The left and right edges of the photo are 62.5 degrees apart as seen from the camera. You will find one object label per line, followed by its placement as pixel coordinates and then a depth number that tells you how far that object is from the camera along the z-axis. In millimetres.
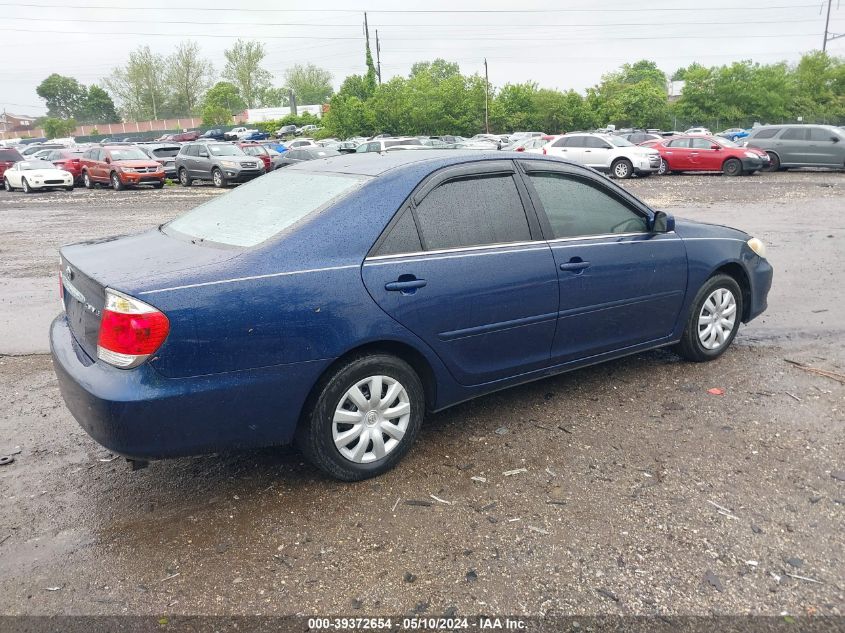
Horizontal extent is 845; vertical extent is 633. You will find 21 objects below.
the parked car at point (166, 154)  29766
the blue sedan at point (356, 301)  3135
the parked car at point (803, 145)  24234
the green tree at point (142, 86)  91312
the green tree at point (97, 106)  120312
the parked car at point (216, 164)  25109
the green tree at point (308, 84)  110625
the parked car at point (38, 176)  26391
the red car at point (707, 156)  23805
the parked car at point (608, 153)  24281
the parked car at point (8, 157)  30023
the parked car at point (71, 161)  28312
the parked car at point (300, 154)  26305
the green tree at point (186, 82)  93438
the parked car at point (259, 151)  27356
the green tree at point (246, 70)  93875
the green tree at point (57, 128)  91925
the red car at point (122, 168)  25516
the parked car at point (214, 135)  63041
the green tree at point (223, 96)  89488
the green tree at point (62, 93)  128250
